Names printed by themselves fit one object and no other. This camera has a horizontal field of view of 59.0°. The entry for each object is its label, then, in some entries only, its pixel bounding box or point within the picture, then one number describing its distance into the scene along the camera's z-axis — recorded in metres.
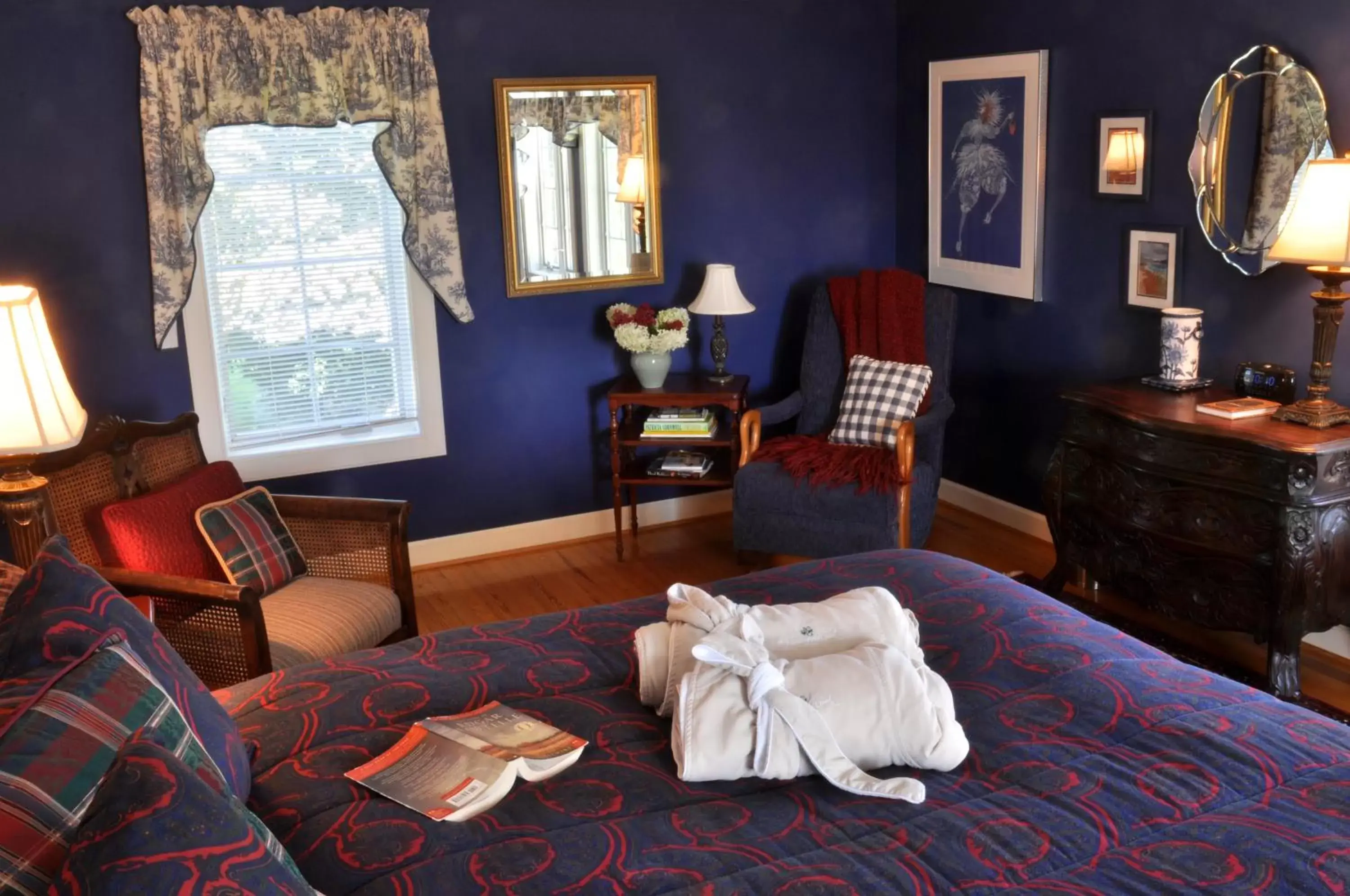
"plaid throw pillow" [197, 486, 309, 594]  3.38
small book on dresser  3.53
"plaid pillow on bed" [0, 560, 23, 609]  2.21
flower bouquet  4.76
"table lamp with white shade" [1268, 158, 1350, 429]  3.22
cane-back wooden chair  2.98
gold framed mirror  4.66
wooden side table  4.73
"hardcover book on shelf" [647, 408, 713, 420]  4.81
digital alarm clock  3.67
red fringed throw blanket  4.48
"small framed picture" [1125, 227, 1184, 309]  4.12
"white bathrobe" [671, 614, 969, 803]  1.93
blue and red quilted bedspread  1.69
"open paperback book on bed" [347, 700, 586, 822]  1.90
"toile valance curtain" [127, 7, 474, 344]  4.06
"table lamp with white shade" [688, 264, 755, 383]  4.79
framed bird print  4.66
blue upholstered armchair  4.27
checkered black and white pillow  4.63
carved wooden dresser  3.29
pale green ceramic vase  4.79
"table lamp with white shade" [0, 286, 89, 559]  2.84
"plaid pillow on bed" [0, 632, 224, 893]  1.45
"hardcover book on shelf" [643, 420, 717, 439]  4.77
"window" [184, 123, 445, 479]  4.35
